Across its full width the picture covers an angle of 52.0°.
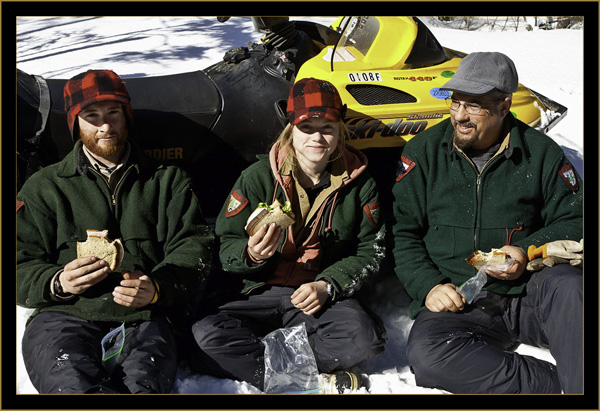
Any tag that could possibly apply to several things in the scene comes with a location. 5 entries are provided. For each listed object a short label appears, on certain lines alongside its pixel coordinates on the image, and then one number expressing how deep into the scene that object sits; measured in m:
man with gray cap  2.84
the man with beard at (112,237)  2.64
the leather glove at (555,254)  2.82
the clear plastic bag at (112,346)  2.64
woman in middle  2.84
